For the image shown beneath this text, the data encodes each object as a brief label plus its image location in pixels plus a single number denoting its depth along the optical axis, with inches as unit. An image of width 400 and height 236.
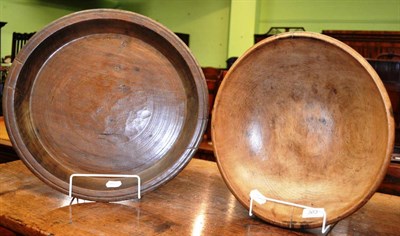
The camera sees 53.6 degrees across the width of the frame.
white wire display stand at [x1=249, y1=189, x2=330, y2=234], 28.3
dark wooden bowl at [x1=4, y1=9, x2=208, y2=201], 34.1
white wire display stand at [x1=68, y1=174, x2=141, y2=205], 33.6
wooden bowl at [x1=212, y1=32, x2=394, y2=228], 28.7
